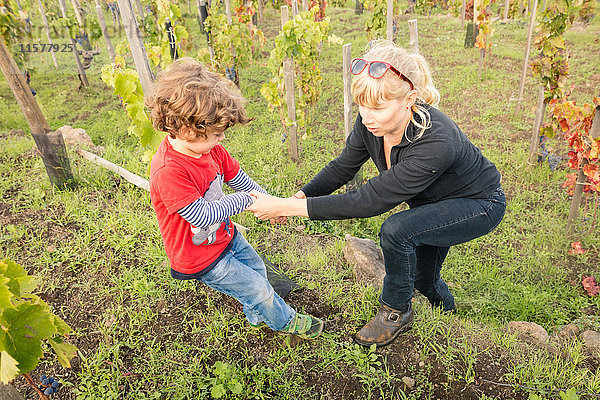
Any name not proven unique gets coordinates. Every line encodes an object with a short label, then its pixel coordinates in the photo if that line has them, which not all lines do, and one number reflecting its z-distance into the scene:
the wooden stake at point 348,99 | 3.74
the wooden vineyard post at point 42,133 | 3.35
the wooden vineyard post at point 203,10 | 6.98
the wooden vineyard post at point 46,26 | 9.12
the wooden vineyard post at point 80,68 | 7.30
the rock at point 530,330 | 2.43
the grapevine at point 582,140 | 3.13
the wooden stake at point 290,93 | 4.30
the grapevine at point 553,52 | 3.90
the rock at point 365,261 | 2.79
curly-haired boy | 1.73
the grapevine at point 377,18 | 6.78
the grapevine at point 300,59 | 4.16
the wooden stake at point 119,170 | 3.67
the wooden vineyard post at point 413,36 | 3.82
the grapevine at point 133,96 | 2.94
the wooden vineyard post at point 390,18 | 4.27
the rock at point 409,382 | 2.04
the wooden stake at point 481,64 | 6.83
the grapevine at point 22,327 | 1.14
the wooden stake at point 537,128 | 4.34
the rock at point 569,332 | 2.50
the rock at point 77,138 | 4.86
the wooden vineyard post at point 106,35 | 6.50
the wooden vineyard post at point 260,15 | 12.56
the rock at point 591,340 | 2.34
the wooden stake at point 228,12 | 6.70
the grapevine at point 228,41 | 6.45
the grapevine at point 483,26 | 6.46
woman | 1.82
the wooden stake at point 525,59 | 5.26
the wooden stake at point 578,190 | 3.13
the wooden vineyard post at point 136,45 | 2.76
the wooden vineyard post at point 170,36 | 4.58
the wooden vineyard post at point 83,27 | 7.96
